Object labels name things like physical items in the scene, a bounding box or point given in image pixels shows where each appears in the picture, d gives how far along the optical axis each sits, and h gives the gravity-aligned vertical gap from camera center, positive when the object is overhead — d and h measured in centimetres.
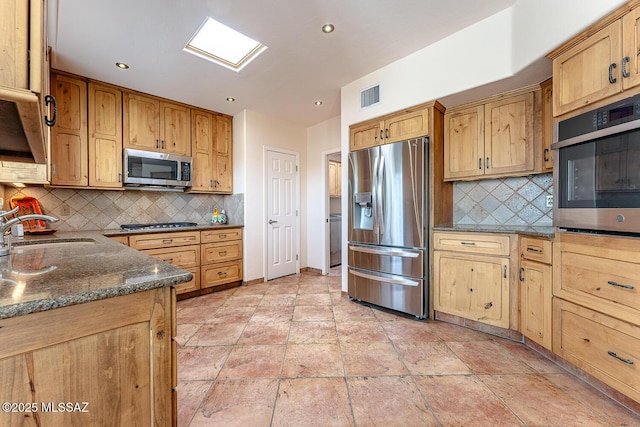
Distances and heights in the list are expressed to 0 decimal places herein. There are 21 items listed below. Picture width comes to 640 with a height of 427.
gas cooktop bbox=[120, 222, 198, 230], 317 -16
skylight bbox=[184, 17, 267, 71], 228 +159
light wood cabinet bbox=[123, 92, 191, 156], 310 +112
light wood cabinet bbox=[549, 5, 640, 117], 136 +88
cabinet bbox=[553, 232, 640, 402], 135 -55
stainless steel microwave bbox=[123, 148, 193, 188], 304 +55
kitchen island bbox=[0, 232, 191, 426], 62 -36
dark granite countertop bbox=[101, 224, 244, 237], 268 -20
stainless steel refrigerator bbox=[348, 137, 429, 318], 248 -14
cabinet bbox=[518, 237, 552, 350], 181 -57
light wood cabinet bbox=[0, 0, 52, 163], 65 +42
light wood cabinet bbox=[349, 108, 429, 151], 256 +90
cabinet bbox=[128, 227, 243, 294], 294 -49
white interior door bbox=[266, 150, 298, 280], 404 -4
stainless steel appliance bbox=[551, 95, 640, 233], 136 +25
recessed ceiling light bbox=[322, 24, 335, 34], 208 +151
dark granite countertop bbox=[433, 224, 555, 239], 190 -14
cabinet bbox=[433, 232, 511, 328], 215 -57
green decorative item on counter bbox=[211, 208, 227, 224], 392 -6
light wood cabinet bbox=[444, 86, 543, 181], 223 +70
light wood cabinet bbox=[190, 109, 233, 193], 362 +89
